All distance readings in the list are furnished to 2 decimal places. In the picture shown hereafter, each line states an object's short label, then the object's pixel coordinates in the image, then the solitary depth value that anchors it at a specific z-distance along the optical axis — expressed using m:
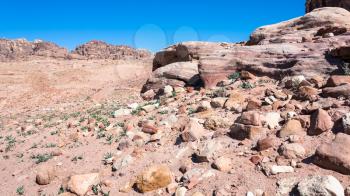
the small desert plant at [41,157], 7.47
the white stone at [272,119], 6.02
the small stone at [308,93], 6.57
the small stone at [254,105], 6.82
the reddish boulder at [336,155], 4.53
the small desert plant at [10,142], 8.98
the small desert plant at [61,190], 5.99
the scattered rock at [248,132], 5.87
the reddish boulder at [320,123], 5.38
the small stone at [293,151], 5.06
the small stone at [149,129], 7.30
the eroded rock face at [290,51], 8.29
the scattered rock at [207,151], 5.67
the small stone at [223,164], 5.28
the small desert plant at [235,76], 9.73
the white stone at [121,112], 9.57
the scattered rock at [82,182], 5.79
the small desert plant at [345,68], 7.33
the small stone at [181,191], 5.03
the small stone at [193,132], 6.45
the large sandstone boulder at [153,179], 5.38
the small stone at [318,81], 7.07
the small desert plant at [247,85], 8.63
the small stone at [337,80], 6.64
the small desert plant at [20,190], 6.31
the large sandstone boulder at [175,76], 11.97
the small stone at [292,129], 5.59
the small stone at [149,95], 12.30
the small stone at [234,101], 7.33
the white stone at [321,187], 4.05
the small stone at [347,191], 4.08
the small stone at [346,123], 5.08
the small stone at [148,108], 9.20
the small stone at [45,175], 6.43
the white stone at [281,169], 4.82
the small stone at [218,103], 7.71
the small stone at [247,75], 9.26
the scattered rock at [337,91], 6.14
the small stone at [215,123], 6.64
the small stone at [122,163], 6.25
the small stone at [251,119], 6.05
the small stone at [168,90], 11.05
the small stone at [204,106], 7.73
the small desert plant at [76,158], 7.10
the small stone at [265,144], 5.45
